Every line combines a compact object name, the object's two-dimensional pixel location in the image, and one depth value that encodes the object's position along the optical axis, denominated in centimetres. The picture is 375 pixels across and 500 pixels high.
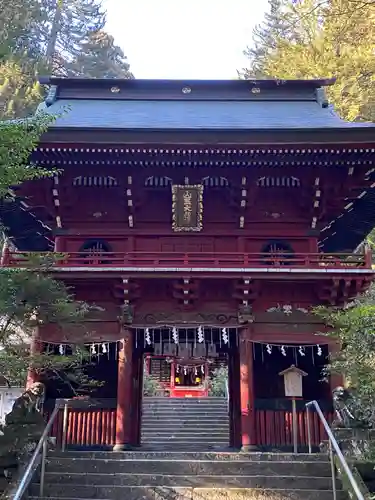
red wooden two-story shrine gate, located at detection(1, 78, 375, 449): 1053
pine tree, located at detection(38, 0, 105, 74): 3384
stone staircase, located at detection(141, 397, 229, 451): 1472
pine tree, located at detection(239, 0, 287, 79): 3052
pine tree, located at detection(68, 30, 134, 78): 3566
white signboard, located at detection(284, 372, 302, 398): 1000
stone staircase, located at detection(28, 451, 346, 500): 733
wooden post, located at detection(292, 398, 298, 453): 986
